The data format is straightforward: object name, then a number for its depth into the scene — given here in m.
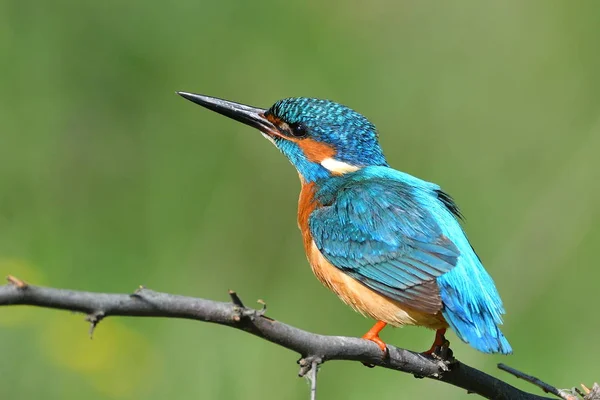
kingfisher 3.64
